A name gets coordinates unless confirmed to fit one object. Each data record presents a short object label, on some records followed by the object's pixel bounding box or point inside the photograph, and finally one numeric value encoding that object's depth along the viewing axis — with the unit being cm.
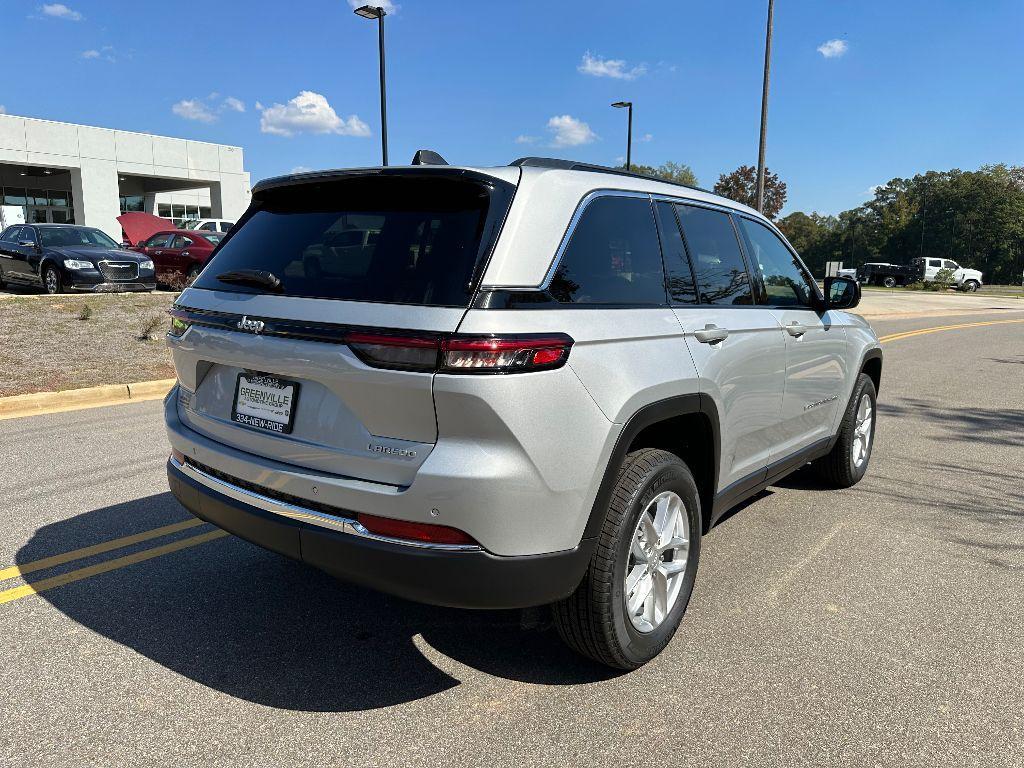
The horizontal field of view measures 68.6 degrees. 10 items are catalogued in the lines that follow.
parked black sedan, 1532
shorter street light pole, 2972
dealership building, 3653
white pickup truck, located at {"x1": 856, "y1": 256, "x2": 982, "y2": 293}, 4634
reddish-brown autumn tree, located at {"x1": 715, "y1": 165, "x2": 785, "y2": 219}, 6525
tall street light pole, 1773
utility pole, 1825
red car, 1861
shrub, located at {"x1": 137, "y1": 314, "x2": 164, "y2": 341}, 1096
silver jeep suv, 235
